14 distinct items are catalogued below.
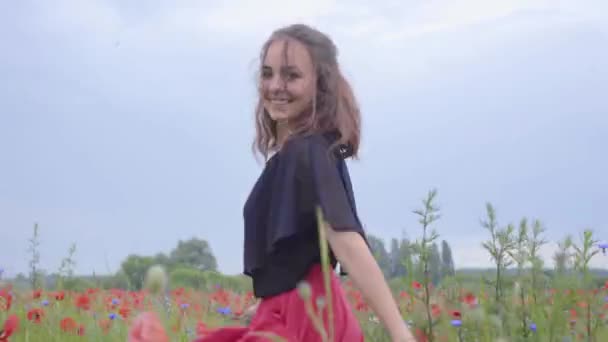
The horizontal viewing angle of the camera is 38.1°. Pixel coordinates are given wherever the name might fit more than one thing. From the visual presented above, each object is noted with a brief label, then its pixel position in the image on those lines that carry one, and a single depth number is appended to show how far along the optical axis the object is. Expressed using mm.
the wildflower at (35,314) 3354
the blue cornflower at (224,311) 3704
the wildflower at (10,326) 1971
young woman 2094
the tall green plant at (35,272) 3584
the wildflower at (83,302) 4125
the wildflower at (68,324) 3480
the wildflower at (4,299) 3161
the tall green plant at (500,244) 2078
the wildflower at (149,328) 1039
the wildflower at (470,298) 2398
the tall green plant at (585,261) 1885
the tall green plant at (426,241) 1971
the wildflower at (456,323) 2137
